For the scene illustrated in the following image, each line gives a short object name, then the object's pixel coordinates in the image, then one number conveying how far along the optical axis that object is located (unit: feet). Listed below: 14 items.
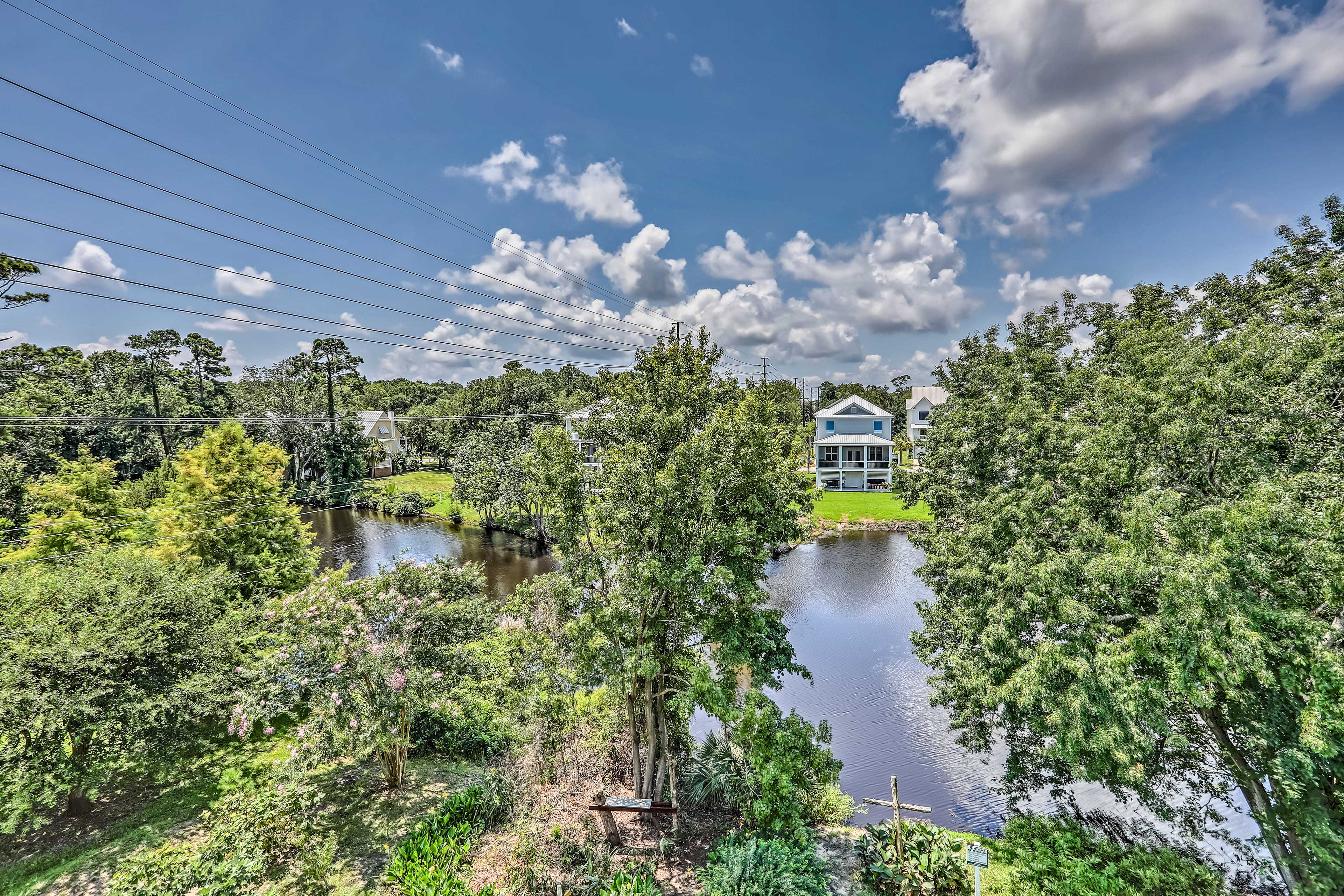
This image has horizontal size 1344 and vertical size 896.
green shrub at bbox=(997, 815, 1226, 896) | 24.48
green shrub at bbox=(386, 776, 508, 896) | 24.88
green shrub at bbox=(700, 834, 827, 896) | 24.06
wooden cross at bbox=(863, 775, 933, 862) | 27.71
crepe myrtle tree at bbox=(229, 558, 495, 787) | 30.07
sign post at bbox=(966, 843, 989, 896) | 22.36
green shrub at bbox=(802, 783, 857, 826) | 33.42
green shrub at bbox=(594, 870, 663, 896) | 24.76
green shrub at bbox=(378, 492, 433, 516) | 128.77
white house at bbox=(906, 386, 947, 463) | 183.32
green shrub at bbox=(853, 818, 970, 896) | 27.12
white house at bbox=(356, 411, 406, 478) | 179.22
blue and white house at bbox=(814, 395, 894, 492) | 146.72
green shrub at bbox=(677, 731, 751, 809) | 34.17
